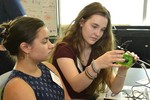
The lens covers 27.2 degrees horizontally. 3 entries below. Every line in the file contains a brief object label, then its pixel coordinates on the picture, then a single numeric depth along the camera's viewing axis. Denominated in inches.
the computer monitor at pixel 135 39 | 79.7
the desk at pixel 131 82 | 70.8
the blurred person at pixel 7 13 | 86.4
